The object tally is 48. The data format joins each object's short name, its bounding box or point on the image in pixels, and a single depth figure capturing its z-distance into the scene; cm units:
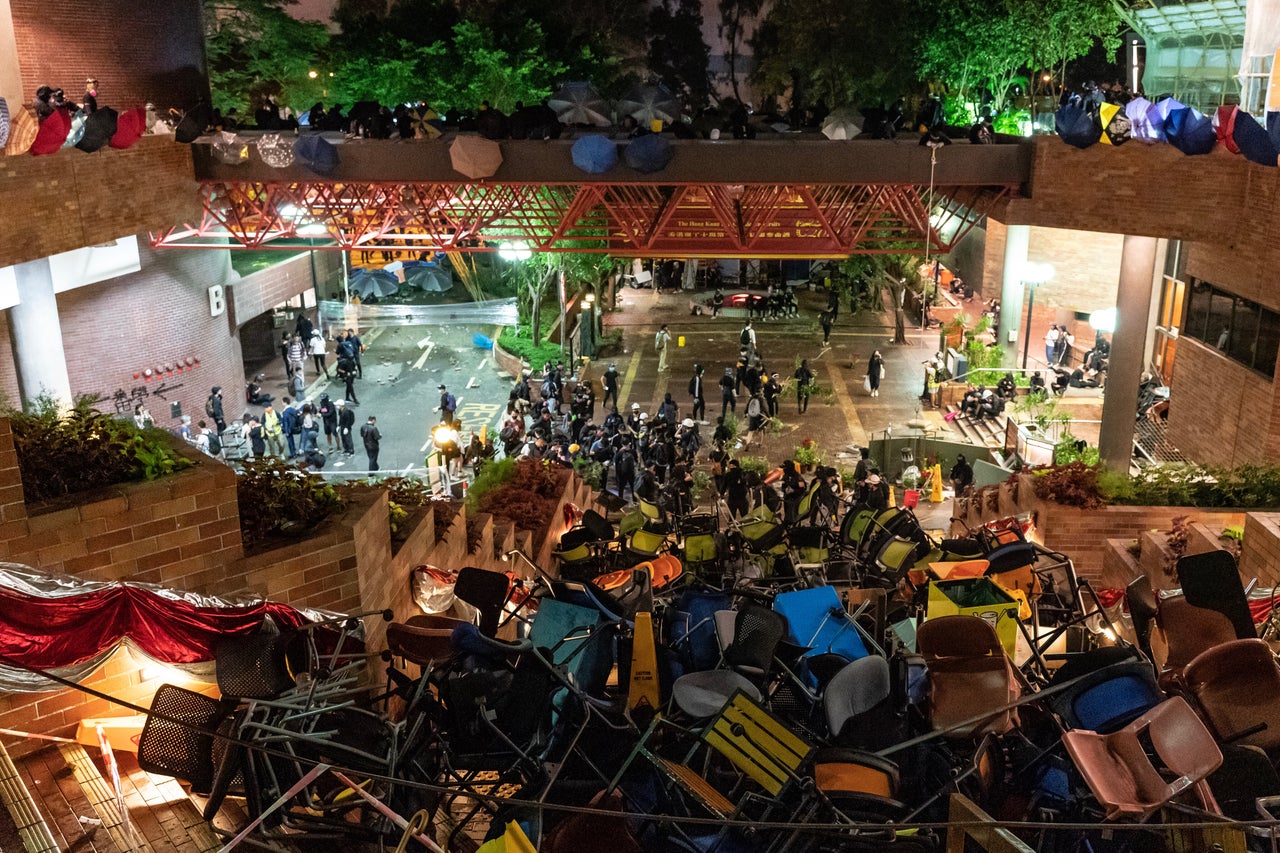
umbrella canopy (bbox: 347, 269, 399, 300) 3466
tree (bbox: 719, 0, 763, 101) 5166
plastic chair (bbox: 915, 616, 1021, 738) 686
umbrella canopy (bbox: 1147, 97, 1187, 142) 1498
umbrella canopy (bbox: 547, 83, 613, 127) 1747
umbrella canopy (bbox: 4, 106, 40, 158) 1450
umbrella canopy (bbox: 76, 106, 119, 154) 1571
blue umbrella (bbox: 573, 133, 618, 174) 1689
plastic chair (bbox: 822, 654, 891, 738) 659
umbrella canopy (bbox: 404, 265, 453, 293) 3747
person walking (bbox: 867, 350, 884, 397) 2711
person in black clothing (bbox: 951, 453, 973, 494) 1900
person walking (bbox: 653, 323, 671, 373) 3180
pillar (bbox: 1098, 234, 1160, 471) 1736
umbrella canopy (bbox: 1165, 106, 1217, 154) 1479
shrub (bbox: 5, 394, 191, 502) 795
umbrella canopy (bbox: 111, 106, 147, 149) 1616
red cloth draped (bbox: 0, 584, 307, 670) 744
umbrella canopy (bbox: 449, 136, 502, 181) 1717
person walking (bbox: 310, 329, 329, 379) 2980
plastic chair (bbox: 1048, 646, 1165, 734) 646
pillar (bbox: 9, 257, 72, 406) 1995
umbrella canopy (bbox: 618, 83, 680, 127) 1741
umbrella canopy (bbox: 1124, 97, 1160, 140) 1538
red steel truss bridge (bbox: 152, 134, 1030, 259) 1719
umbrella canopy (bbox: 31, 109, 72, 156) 1458
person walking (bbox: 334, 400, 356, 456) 2289
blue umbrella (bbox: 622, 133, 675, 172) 1675
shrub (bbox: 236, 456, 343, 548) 892
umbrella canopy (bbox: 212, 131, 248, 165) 1806
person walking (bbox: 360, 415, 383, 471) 2116
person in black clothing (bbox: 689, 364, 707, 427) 2530
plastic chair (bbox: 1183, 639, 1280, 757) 643
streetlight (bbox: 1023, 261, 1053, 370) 2766
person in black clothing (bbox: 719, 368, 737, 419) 2455
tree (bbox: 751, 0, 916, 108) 3544
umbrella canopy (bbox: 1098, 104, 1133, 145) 1574
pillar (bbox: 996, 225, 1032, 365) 2925
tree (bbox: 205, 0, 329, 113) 3253
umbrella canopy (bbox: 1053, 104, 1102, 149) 1591
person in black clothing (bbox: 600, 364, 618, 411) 2619
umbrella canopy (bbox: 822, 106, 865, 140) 1714
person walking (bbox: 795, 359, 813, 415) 2611
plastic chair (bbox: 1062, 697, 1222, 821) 564
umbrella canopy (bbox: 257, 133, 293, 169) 1772
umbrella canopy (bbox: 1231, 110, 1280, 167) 1373
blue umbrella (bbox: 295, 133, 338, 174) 1752
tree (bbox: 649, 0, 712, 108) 5041
